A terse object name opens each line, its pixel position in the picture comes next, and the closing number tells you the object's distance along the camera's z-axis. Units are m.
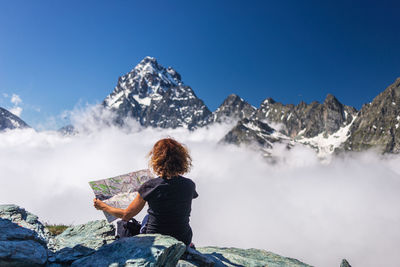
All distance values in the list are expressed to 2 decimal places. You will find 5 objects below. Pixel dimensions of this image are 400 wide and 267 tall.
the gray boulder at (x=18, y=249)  4.30
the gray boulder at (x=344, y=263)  8.19
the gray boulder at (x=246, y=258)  7.57
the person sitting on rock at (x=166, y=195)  5.53
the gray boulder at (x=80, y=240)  5.29
